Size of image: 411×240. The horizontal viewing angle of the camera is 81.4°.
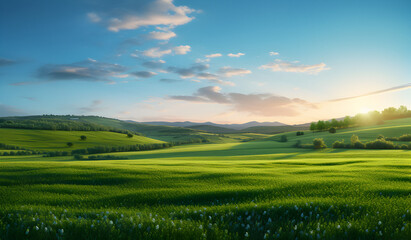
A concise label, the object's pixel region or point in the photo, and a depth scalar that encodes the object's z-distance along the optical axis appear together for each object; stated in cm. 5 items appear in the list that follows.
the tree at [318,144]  6798
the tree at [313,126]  13064
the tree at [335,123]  12719
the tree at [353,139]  6389
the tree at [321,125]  12825
